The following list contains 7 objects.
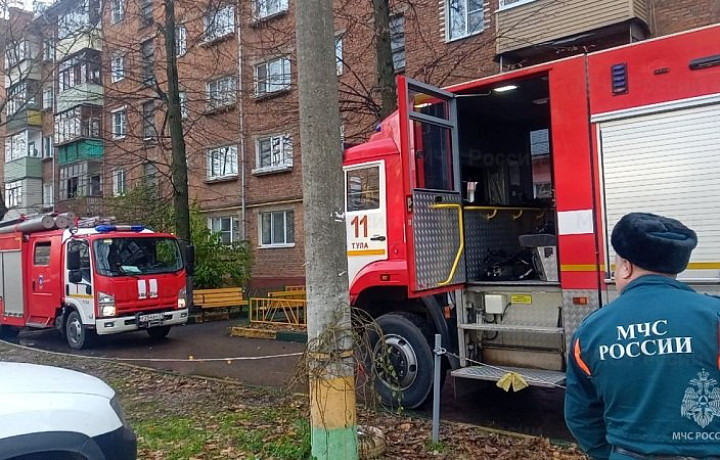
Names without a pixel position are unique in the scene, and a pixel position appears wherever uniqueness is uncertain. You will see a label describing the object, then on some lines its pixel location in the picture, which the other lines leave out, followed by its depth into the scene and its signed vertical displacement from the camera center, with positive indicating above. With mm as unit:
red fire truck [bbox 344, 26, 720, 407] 5277 +430
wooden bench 17453 -1347
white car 3354 -913
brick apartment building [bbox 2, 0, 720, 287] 13664 +4794
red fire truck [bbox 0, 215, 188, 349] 12703 -497
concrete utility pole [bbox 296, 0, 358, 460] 4438 +24
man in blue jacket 1987 -406
